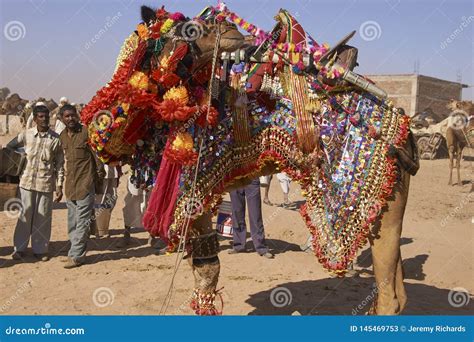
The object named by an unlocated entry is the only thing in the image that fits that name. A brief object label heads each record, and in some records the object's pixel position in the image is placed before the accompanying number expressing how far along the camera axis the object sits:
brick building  38.53
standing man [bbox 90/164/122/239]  9.16
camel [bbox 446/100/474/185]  15.87
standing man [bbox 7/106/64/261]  7.82
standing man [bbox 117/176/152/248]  8.93
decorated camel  3.88
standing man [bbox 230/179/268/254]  8.16
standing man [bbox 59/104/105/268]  7.73
